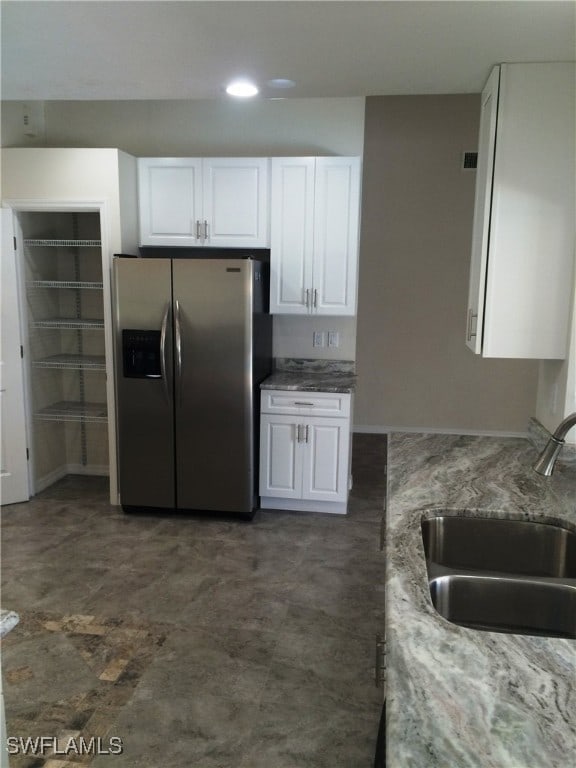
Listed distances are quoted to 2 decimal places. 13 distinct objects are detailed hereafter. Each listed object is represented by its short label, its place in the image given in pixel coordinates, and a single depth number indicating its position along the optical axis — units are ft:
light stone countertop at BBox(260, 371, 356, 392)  13.00
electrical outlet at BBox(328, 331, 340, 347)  14.48
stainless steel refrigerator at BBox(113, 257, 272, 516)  12.35
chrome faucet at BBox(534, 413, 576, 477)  5.63
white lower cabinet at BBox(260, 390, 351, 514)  13.07
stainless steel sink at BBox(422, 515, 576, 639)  4.85
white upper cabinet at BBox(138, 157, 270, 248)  13.30
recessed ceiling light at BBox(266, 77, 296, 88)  7.79
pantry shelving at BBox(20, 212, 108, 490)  14.39
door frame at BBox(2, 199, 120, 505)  13.20
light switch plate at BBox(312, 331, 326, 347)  14.56
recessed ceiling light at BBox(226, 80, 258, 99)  7.93
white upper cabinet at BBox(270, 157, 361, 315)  13.07
